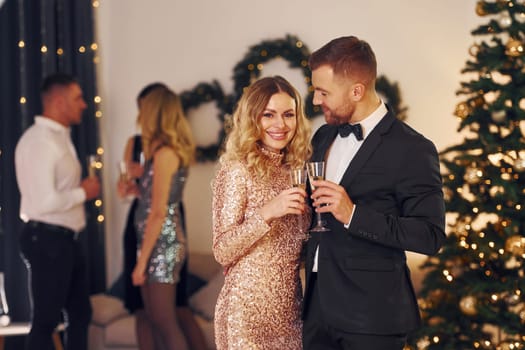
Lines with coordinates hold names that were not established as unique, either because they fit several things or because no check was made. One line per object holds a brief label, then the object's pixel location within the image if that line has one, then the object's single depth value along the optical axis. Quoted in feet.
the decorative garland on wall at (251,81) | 19.15
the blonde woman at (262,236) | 9.71
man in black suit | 9.00
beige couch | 18.67
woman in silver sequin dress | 15.71
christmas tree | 14.60
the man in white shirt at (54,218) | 15.83
